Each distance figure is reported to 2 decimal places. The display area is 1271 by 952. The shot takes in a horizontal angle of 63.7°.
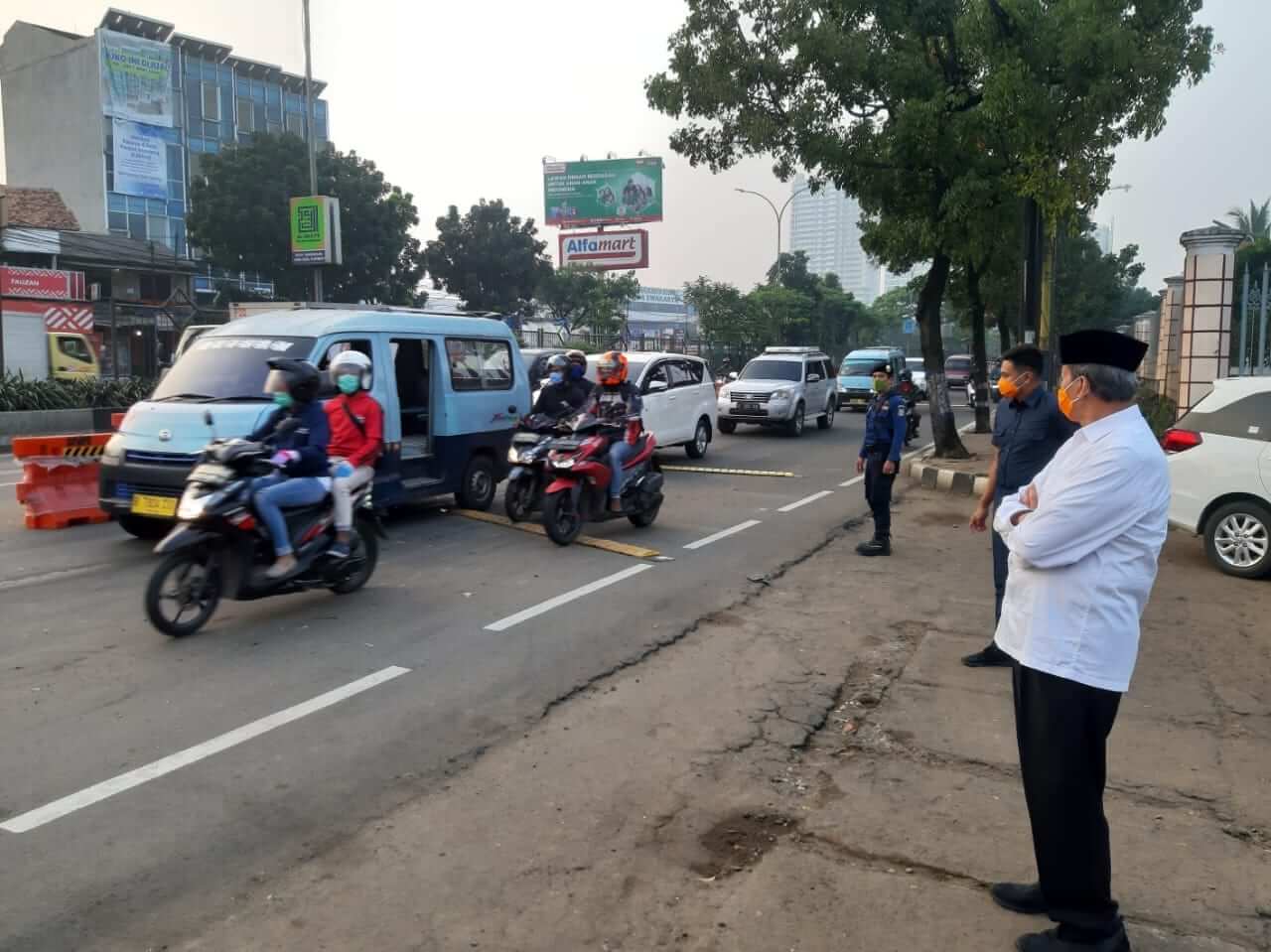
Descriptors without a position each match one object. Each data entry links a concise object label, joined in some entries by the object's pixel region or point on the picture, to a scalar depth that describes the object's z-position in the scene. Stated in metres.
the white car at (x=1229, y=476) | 8.03
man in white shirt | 2.82
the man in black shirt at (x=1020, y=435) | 5.79
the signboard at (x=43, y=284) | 31.91
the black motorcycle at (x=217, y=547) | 5.93
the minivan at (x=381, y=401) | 8.05
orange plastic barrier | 9.55
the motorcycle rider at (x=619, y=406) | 9.62
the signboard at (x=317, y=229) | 31.00
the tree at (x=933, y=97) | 12.10
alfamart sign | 47.47
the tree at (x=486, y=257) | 44.12
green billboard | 47.94
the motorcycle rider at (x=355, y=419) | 7.37
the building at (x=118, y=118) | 48.72
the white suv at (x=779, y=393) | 20.80
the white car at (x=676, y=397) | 15.77
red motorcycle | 9.05
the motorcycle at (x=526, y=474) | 9.66
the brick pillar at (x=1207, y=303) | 12.21
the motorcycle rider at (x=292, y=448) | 6.31
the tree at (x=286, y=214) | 37.59
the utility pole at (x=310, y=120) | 28.48
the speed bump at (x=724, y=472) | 14.90
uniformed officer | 8.74
